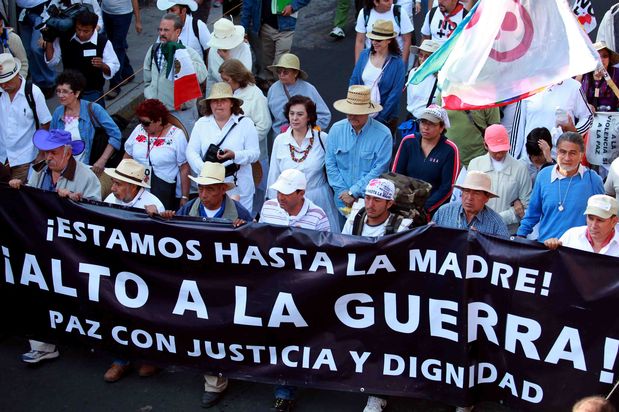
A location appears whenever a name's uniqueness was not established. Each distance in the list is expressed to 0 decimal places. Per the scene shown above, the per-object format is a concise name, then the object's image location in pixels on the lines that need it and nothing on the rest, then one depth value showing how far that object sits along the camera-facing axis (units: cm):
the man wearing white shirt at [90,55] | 1026
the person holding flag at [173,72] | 1006
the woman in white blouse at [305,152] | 874
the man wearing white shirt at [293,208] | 744
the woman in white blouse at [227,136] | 887
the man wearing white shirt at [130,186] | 774
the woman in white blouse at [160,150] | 888
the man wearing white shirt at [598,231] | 679
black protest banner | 653
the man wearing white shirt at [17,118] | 935
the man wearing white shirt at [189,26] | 1062
